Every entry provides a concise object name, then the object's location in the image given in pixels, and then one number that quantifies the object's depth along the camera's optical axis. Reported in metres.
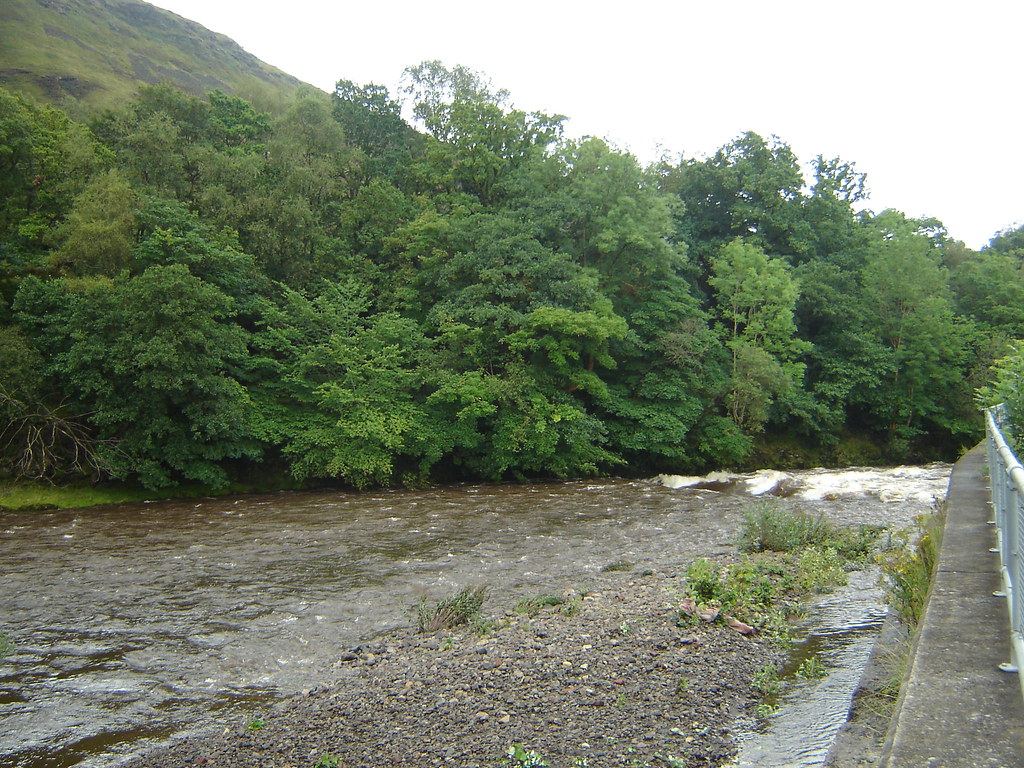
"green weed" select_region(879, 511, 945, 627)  7.95
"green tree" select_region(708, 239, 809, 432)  32.81
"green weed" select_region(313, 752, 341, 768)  6.41
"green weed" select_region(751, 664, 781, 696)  7.30
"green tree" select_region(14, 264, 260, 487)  23.81
